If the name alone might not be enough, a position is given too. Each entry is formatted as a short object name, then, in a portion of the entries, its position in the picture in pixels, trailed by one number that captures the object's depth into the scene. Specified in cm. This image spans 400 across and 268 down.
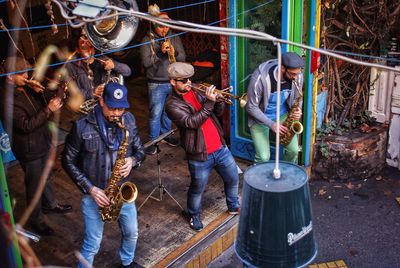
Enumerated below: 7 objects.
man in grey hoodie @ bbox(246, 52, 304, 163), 598
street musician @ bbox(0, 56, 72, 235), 543
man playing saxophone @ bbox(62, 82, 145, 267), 478
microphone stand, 643
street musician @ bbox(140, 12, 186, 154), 708
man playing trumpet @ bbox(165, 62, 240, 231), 541
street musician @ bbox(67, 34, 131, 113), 629
